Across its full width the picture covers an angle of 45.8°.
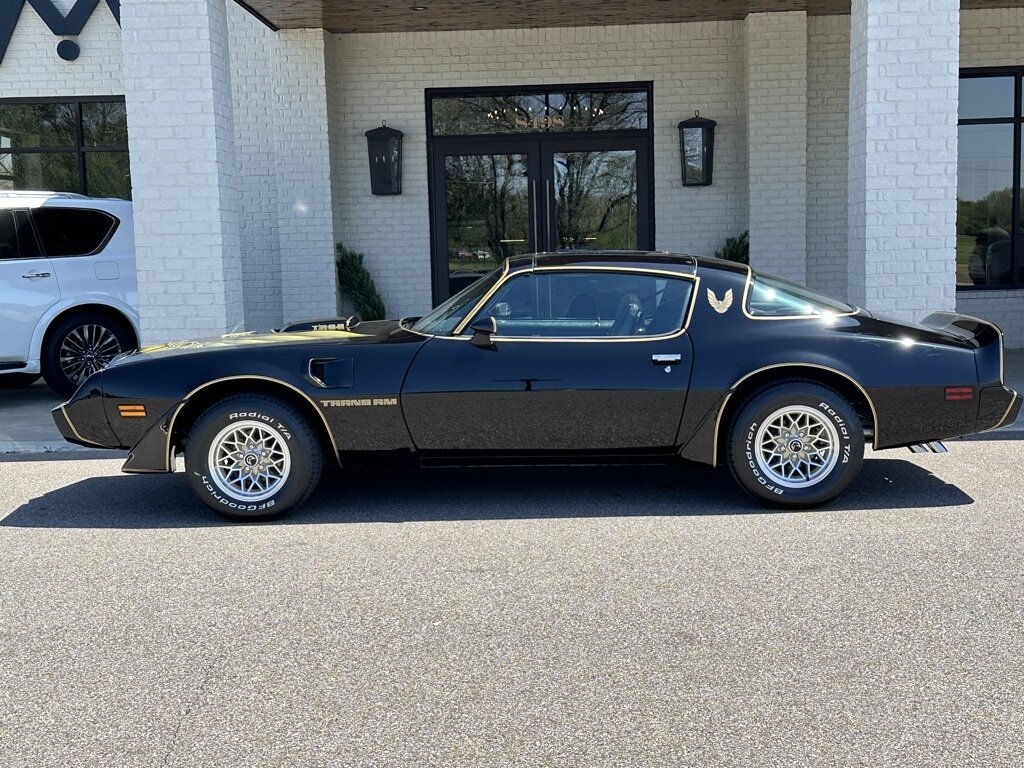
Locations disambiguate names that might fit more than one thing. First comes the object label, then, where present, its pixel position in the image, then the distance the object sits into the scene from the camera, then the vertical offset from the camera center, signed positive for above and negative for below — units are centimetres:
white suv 1071 -33
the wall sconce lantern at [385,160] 1406 +92
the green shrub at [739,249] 1376 -22
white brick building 1360 +116
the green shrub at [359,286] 1413 -53
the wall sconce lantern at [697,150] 1384 +93
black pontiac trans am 637 -86
